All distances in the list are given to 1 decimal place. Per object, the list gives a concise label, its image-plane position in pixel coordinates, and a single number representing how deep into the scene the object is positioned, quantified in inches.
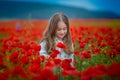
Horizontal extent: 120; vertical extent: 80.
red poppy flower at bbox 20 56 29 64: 77.3
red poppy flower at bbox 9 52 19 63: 75.2
